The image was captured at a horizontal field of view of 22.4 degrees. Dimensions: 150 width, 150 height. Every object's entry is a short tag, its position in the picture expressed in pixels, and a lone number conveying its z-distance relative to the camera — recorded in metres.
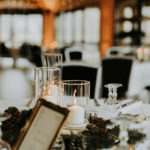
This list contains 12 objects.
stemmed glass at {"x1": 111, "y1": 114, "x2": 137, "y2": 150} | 0.80
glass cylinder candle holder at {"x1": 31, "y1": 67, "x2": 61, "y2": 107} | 1.31
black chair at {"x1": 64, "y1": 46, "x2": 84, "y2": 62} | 6.10
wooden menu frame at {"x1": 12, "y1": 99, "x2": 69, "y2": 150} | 0.91
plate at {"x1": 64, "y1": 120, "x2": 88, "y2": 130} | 1.12
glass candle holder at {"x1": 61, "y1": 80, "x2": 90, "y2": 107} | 1.19
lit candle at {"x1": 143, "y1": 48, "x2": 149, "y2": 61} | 5.45
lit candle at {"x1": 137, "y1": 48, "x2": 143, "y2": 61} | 5.35
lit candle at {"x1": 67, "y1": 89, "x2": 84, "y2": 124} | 1.11
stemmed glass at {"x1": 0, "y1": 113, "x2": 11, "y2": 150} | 0.85
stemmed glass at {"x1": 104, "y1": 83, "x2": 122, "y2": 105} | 1.19
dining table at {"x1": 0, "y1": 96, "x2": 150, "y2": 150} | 1.09
